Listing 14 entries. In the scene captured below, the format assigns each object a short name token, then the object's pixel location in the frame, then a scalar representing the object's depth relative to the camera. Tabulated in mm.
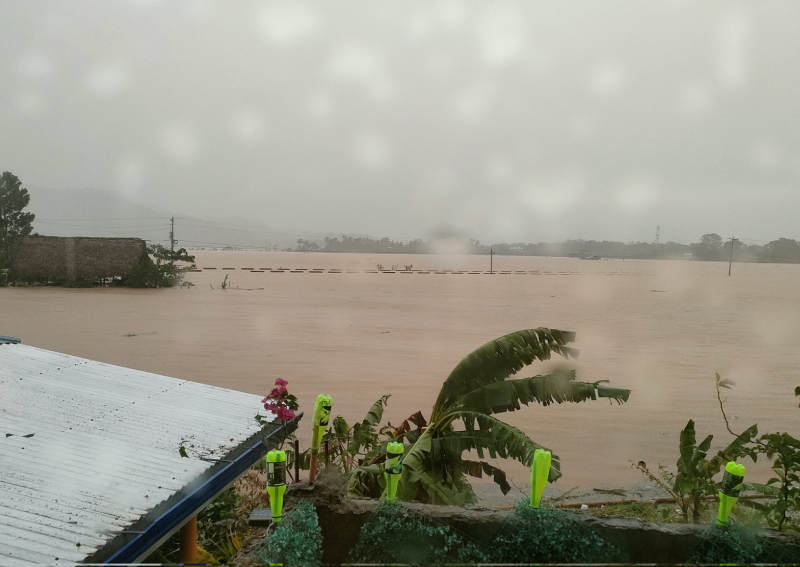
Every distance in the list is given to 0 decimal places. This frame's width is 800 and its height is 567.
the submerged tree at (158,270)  28406
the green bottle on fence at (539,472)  2096
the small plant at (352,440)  4161
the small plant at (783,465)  2662
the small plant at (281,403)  3584
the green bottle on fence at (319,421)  2971
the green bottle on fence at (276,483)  2115
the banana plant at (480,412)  3703
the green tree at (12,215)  28578
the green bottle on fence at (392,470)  2285
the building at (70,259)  28142
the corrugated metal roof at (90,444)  2615
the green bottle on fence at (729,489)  2111
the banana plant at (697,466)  3048
